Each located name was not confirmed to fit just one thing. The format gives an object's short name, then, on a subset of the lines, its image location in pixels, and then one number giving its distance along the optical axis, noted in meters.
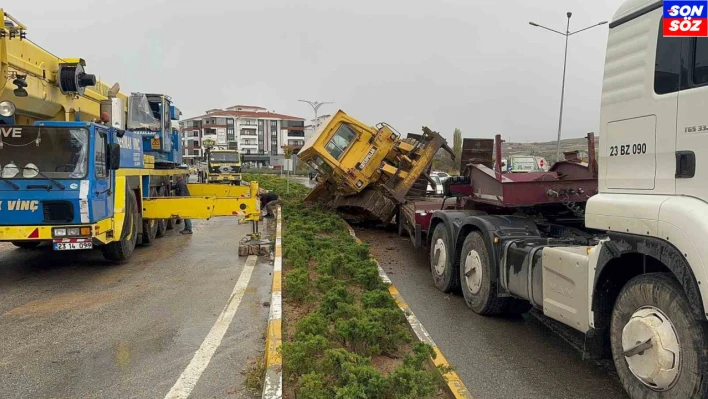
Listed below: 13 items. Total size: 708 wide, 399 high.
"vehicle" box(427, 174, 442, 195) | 13.89
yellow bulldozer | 12.36
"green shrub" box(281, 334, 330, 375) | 4.13
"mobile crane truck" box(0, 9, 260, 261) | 7.23
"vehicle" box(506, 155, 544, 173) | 15.65
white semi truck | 3.04
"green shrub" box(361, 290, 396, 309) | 5.66
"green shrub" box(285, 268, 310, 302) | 6.21
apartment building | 98.50
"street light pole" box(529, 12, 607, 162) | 23.77
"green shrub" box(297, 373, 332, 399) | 3.61
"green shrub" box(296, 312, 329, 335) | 4.81
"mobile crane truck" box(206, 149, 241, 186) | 29.64
